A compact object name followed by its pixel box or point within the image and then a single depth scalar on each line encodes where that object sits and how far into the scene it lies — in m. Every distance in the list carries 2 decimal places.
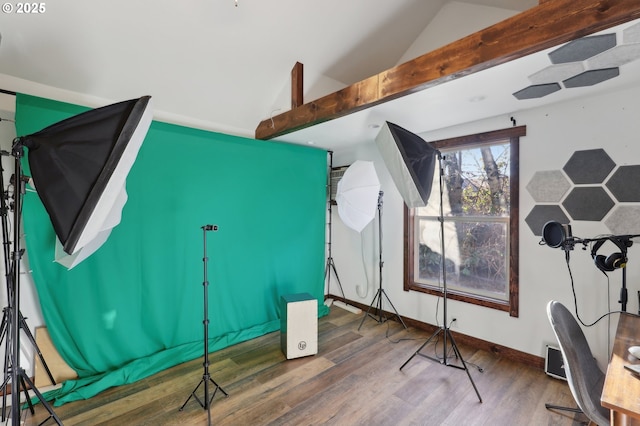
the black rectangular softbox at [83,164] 1.43
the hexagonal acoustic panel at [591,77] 1.91
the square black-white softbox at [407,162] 2.21
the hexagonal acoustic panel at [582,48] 1.50
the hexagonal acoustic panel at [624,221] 2.16
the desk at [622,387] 1.02
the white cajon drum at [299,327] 2.79
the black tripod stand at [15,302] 1.50
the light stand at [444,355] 2.53
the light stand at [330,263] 4.42
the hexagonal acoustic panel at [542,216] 2.49
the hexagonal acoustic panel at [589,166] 2.28
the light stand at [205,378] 2.00
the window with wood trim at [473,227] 2.79
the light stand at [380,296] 3.61
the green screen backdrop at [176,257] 2.26
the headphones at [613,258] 1.80
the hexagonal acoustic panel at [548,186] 2.47
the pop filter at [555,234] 1.86
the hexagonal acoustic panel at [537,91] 2.11
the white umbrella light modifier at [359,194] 3.22
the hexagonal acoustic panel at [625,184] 2.16
